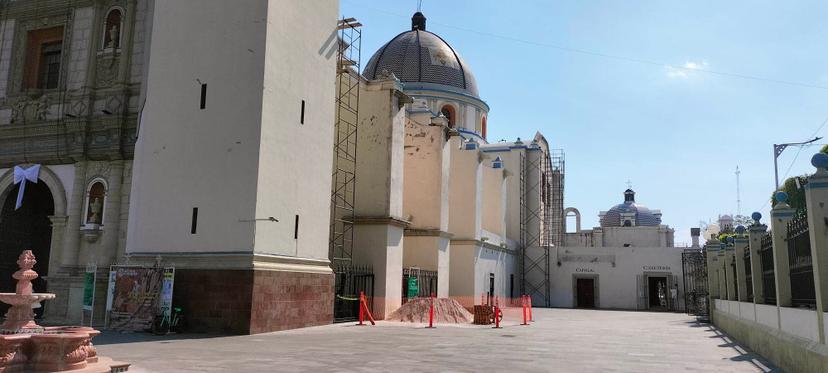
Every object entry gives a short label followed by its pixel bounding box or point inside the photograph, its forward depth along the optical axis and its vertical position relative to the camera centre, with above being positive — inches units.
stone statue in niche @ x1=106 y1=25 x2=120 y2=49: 785.6 +295.9
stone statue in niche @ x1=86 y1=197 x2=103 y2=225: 743.7 +79.5
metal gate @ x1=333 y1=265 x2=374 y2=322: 829.0 -3.1
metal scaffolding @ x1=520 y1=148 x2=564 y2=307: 1667.1 +162.9
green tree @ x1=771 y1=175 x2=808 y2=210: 1514.5 +252.4
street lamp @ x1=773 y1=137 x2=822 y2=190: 1233.5 +279.6
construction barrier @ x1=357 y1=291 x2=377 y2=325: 781.7 -25.7
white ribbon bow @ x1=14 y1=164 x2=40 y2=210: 780.0 +125.7
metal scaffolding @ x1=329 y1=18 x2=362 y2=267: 877.8 +188.2
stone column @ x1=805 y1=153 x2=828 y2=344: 322.3 +34.1
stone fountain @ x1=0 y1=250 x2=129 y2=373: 307.6 -35.7
